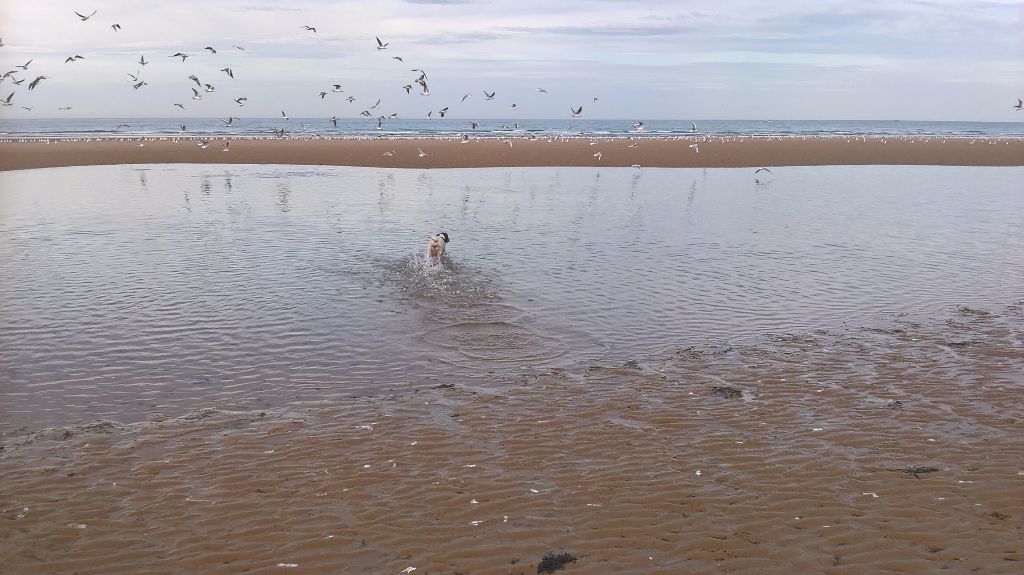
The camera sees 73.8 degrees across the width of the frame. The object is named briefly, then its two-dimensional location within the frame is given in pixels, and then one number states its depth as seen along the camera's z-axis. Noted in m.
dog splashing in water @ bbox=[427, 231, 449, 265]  18.45
